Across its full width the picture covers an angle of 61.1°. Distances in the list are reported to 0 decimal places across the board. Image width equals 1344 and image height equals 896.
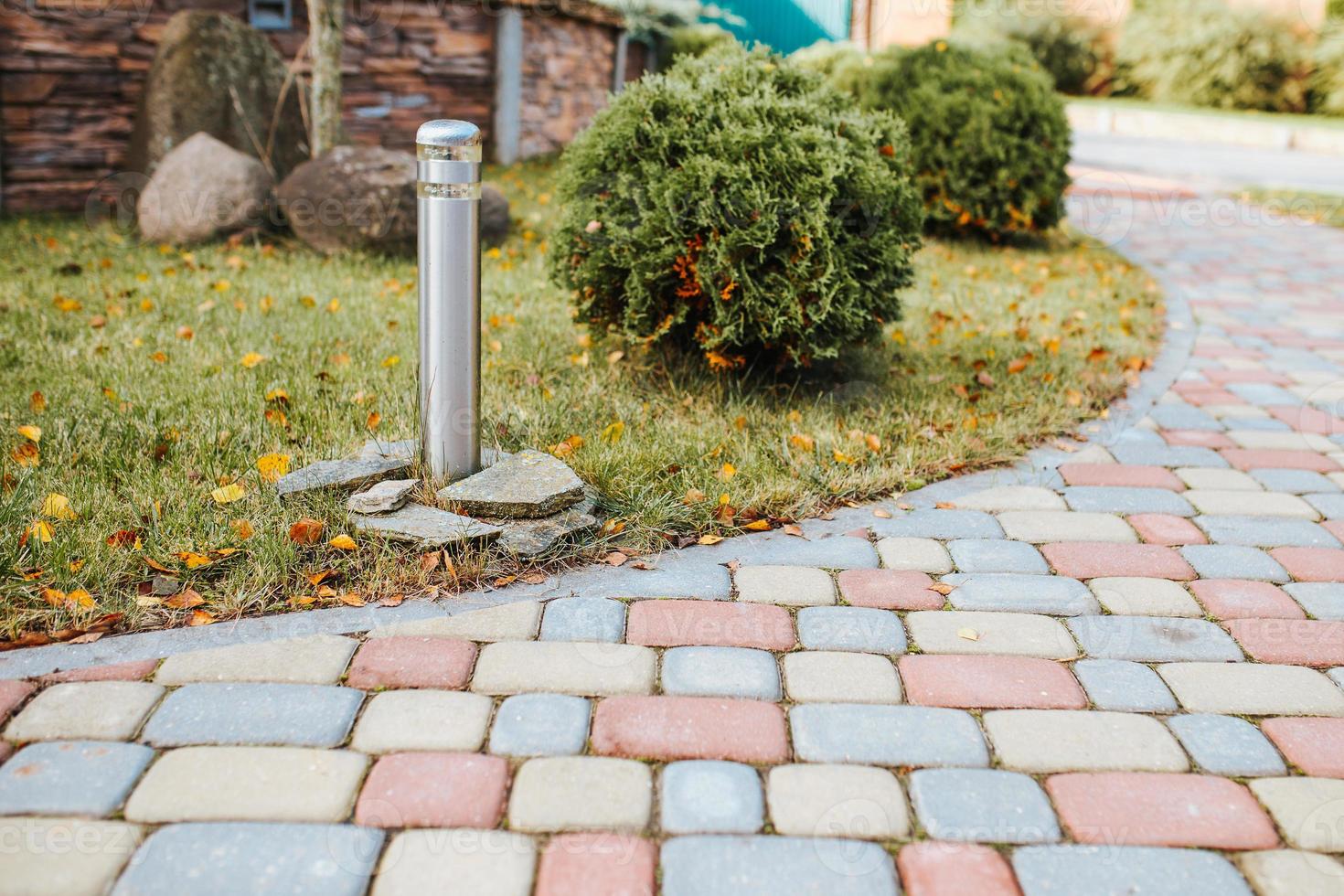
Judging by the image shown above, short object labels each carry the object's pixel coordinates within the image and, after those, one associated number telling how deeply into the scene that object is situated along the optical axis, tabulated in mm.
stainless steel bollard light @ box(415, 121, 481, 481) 2715
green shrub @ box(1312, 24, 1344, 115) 20516
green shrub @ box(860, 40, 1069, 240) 6887
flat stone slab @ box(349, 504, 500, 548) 2764
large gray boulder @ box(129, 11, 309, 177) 7293
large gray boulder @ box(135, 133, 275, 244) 6477
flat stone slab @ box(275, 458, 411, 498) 2961
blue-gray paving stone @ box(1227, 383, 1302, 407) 4543
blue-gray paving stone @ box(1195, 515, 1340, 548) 3174
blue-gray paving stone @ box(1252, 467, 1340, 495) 3602
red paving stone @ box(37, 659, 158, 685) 2246
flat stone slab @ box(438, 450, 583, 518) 2867
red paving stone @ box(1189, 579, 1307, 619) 2732
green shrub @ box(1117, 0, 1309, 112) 21078
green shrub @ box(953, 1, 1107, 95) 22000
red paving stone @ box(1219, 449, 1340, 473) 3791
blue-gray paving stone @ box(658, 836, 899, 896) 1745
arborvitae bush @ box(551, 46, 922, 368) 3752
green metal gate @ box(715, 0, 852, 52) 14789
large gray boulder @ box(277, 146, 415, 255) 6258
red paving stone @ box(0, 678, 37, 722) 2133
